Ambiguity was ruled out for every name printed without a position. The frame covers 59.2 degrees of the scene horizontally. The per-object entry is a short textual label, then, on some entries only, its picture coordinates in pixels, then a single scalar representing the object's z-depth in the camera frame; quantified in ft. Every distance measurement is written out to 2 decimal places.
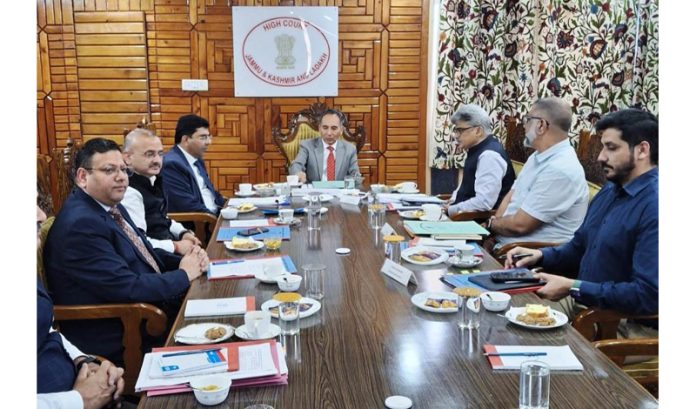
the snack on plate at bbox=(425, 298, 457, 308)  5.66
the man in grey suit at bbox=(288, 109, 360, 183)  15.02
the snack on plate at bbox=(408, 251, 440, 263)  7.33
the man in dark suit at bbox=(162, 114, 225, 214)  11.89
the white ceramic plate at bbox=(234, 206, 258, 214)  10.64
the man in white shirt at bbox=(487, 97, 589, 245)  9.61
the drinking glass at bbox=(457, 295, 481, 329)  5.12
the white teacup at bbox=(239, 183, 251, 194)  12.67
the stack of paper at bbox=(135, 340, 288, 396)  4.17
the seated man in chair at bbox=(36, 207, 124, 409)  5.11
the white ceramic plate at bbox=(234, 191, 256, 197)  12.59
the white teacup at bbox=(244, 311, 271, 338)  5.02
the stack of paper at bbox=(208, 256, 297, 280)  6.79
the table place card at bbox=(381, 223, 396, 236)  7.90
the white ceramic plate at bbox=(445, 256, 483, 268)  7.13
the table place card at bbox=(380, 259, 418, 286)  6.43
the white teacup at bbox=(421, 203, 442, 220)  9.74
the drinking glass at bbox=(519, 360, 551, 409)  3.84
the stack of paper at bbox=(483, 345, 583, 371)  4.49
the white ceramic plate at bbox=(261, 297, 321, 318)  5.49
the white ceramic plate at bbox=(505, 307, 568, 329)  5.19
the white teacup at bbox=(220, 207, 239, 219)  10.21
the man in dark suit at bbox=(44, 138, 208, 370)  6.75
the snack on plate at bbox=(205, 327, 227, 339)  4.99
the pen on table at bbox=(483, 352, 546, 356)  4.67
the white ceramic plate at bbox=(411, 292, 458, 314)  5.57
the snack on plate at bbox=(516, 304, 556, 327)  5.25
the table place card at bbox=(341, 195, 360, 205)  11.48
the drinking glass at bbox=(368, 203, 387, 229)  9.36
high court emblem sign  17.48
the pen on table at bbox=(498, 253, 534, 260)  8.34
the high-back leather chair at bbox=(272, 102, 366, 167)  15.92
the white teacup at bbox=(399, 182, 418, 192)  12.86
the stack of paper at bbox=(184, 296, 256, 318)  5.61
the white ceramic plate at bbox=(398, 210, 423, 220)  10.05
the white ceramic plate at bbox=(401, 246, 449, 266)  7.22
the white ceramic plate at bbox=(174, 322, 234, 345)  4.93
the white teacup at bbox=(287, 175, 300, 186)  13.28
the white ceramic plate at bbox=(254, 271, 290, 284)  6.44
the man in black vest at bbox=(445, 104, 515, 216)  12.11
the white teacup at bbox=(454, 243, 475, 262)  7.29
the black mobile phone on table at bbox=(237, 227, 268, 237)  8.80
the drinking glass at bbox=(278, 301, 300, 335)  4.99
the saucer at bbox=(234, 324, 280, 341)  5.01
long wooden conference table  4.04
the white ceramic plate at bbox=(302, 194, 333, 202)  11.74
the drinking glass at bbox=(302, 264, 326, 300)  6.03
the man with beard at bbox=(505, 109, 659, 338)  6.33
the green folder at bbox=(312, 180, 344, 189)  13.33
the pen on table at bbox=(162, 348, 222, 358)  4.63
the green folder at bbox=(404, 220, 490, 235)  8.61
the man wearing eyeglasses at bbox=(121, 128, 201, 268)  9.71
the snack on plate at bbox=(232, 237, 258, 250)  7.93
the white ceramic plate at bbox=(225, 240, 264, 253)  7.92
